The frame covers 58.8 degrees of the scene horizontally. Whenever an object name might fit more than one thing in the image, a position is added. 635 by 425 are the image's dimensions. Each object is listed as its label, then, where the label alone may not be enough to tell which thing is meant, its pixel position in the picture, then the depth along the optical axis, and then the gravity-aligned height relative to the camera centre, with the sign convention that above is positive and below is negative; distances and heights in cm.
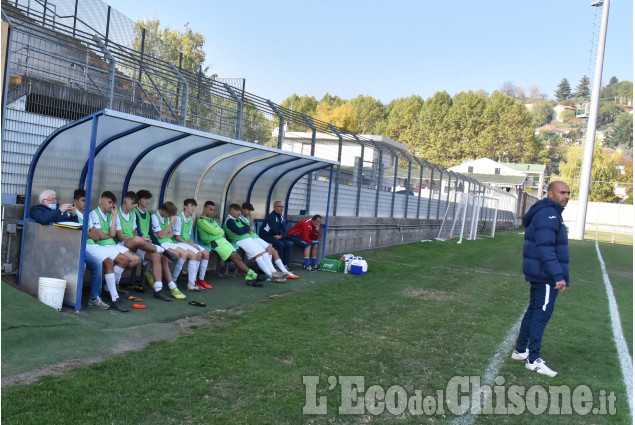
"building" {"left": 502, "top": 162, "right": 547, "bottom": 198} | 7006 +553
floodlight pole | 3272 +510
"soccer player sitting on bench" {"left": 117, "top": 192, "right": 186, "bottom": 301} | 729 -87
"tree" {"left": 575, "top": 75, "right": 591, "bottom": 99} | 16916 +4101
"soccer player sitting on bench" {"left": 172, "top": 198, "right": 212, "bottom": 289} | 841 -81
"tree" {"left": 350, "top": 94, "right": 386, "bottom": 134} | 9300 +1443
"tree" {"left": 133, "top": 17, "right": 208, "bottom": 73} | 3406 +881
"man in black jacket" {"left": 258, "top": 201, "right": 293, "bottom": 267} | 1099 -75
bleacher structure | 708 +139
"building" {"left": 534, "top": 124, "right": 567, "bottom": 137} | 14790 +2359
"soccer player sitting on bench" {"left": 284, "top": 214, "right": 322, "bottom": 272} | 1147 -86
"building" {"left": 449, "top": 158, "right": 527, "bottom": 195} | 5522 +435
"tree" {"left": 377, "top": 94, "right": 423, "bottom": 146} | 8238 +1237
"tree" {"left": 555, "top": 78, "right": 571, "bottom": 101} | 19275 +4362
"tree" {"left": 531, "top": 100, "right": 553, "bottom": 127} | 16325 +3111
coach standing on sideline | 541 -44
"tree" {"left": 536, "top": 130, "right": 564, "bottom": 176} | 7956 +1072
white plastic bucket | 598 -128
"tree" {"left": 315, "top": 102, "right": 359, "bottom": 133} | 6417 +924
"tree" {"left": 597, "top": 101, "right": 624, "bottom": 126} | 15800 +3079
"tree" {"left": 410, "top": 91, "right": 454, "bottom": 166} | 7743 +1044
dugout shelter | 637 +15
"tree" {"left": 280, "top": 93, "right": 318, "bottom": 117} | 8856 +1429
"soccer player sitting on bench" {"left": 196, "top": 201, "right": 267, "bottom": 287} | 907 -86
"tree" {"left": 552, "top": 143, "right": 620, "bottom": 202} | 6888 +597
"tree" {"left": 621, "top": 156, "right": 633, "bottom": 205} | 7138 +589
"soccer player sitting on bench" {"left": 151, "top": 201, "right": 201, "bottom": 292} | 812 -86
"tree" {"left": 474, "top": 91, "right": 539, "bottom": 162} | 7744 +1119
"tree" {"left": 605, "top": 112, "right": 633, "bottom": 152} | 13088 +2140
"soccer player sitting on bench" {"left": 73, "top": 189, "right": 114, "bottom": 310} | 643 -117
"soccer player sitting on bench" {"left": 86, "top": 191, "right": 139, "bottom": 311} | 663 -86
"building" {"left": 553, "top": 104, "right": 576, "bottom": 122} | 17211 +3372
